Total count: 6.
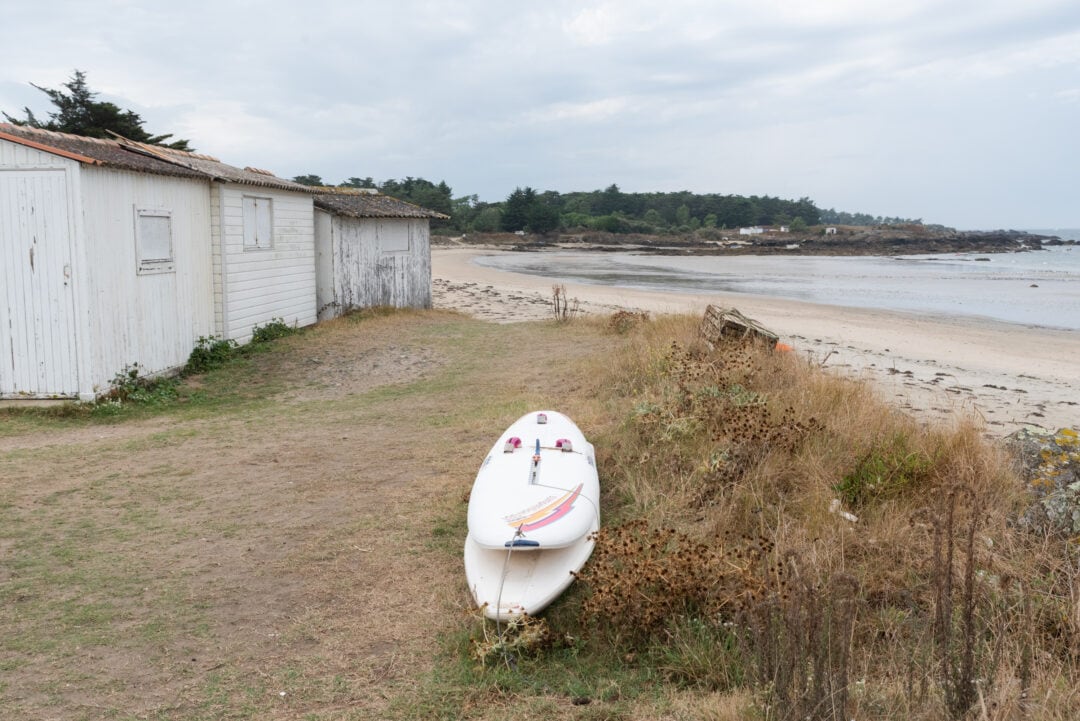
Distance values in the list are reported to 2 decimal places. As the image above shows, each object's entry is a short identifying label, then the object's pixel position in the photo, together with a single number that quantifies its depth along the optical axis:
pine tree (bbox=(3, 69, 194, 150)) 26.34
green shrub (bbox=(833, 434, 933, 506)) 6.47
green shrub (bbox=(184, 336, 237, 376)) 12.44
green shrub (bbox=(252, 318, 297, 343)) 14.58
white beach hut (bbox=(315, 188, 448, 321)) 17.84
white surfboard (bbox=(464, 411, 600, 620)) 5.20
